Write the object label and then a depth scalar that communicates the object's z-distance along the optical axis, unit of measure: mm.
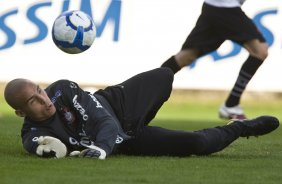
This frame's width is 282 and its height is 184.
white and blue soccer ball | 18406
